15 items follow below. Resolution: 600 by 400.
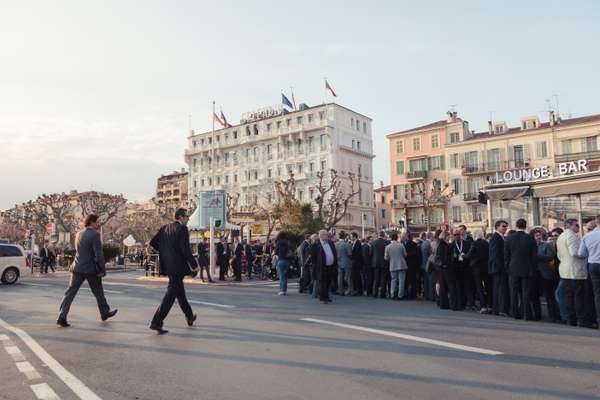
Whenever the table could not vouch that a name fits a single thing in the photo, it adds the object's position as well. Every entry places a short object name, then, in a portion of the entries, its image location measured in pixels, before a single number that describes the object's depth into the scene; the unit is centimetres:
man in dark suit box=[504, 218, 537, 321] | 1041
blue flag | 7325
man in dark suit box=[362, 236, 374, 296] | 1579
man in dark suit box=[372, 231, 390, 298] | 1509
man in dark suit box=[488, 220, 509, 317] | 1119
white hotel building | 7738
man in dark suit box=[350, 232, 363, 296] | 1638
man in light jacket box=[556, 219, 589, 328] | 974
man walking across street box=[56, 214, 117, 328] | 955
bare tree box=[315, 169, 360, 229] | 7500
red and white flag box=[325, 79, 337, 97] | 6741
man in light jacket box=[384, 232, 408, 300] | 1445
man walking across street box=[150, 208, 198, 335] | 875
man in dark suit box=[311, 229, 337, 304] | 1370
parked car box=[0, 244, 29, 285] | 2267
